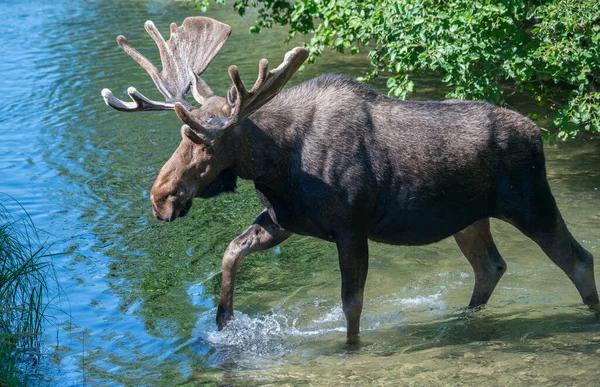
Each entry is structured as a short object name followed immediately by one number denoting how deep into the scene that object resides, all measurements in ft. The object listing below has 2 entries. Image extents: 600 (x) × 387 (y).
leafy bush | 57.00
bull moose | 38.93
